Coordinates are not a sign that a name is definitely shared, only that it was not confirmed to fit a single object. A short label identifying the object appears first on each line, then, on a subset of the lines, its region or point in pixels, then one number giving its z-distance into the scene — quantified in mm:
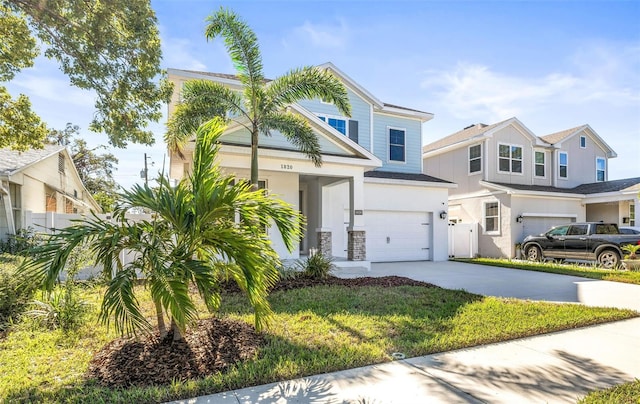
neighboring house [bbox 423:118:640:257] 17250
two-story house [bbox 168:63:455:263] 11414
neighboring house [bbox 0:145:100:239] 11039
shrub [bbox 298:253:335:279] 9391
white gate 18016
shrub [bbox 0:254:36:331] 5805
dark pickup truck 13225
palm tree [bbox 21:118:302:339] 3680
